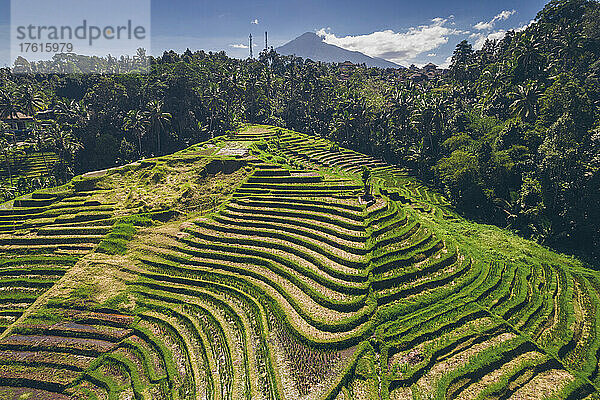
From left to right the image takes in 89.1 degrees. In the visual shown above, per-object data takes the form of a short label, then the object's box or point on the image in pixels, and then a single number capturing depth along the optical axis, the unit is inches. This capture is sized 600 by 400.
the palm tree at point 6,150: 2057.1
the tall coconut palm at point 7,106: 2297.0
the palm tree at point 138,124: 2222.9
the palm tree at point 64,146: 2094.0
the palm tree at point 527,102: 1688.0
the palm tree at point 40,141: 2225.1
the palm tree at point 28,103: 2368.4
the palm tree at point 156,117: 2209.6
